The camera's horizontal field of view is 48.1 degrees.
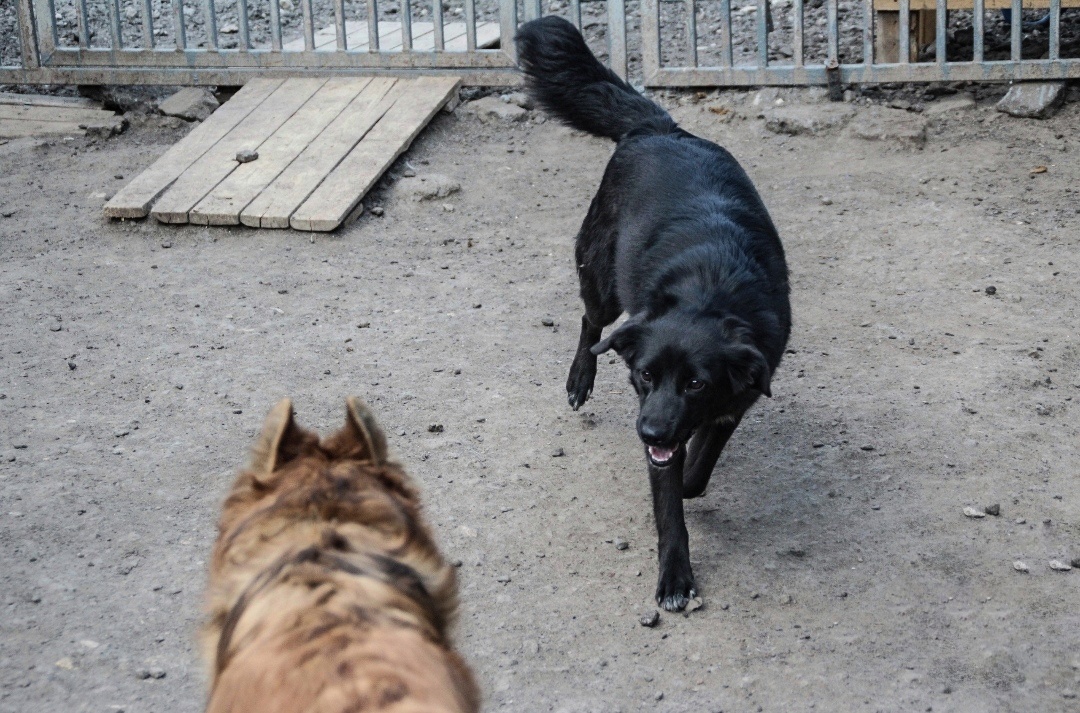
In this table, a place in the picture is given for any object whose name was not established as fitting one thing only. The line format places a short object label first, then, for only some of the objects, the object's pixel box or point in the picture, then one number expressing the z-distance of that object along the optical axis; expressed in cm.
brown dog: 176
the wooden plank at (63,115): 830
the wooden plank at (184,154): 679
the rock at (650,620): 366
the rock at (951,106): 736
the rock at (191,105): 830
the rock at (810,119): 739
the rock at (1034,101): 714
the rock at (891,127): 714
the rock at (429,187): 697
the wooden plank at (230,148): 673
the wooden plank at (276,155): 669
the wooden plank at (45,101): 845
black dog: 378
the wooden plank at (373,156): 657
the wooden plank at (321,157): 664
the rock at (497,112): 792
